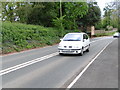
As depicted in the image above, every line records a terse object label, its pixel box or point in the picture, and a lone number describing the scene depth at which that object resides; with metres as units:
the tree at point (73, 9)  33.56
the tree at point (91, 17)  44.00
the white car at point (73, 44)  12.06
